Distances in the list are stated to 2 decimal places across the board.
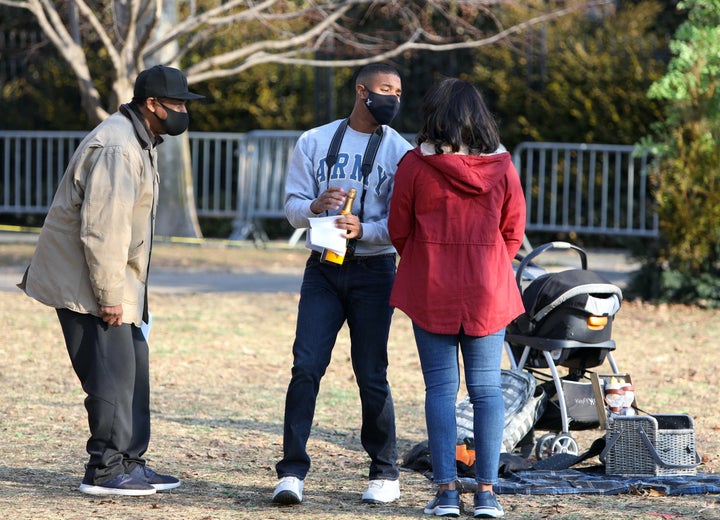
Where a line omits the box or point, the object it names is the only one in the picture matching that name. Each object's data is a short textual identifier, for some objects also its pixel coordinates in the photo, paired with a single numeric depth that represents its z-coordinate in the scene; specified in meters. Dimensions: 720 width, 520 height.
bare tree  25.16
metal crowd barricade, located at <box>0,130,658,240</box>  29.37
